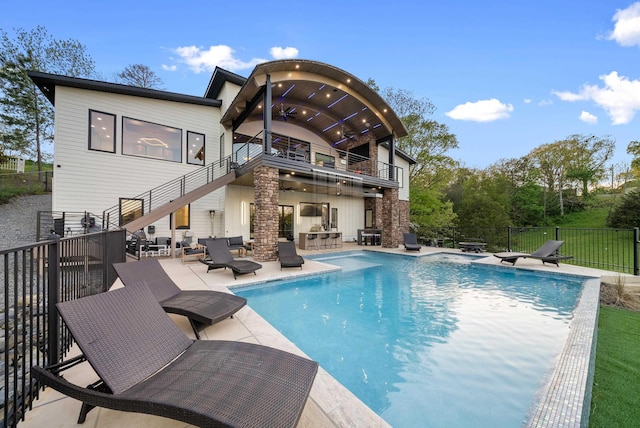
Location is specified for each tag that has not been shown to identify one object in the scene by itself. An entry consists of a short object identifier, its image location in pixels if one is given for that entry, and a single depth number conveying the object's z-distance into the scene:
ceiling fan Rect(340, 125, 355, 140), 15.57
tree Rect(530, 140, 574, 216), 27.16
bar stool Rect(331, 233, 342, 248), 14.31
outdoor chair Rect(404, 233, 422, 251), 12.52
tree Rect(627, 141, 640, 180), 19.69
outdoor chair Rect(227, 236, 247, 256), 10.56
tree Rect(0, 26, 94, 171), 15.12
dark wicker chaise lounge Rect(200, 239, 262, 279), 6.61
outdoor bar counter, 13.29
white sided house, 9.55
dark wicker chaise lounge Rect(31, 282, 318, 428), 1.48
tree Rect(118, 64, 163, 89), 19.94
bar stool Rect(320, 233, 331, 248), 13.83
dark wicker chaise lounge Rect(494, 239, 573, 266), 8.34
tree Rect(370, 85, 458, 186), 21.98
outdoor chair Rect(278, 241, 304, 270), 7.70
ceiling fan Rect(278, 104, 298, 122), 13.29
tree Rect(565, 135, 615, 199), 26.73
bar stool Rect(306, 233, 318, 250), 13.27
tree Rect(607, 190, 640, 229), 16.65
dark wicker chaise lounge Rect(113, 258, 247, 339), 3.29
